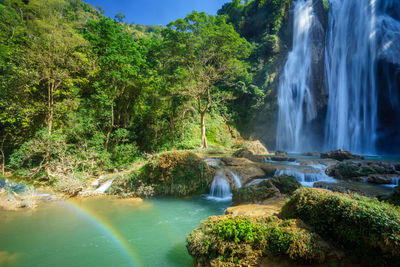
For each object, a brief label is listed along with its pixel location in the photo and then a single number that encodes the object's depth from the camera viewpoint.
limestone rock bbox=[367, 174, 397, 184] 9.74
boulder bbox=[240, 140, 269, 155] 20.57
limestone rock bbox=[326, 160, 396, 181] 10.63
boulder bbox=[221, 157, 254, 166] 11.75
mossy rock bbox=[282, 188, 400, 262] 2.83
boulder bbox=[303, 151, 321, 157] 20.48
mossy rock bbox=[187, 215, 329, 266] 3.30
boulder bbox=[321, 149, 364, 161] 15.85
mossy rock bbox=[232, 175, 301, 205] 7.28
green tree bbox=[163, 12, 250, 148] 16.75
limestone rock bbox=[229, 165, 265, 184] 10.03
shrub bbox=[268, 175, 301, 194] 7.93
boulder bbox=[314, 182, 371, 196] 8.05
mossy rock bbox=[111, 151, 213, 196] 9.27
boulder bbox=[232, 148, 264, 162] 14.52
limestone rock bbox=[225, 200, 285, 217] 5.10
